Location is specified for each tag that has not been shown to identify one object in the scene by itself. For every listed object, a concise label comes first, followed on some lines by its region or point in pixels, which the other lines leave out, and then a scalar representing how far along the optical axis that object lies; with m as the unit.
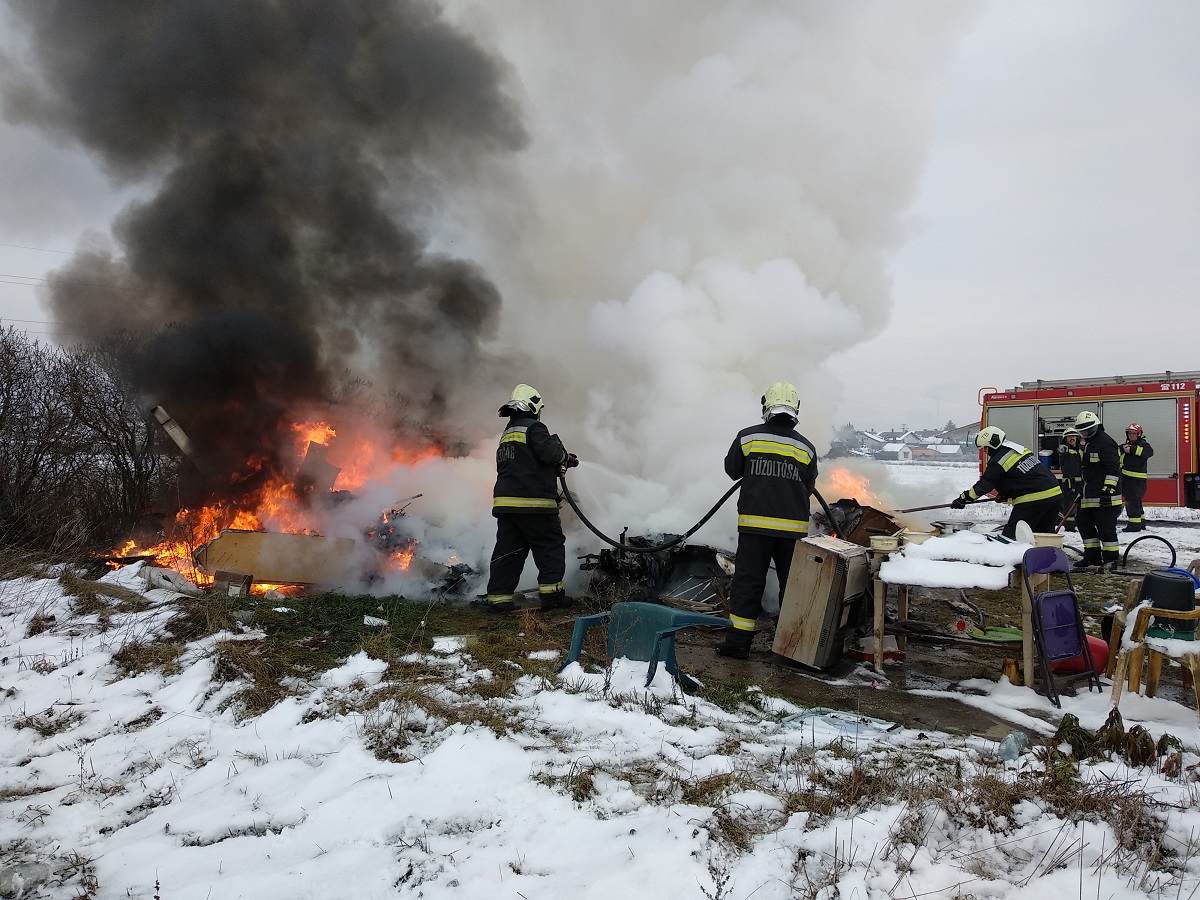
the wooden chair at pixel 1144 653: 3.06
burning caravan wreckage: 6.33
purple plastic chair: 3.48
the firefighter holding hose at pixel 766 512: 4.54
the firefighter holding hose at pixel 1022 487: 6.27
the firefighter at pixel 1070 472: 9.73
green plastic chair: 3.44
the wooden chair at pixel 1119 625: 3.54
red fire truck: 10.62
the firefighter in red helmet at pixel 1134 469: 8.52
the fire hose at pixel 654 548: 5.47
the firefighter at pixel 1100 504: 7.45
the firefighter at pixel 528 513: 5.71
